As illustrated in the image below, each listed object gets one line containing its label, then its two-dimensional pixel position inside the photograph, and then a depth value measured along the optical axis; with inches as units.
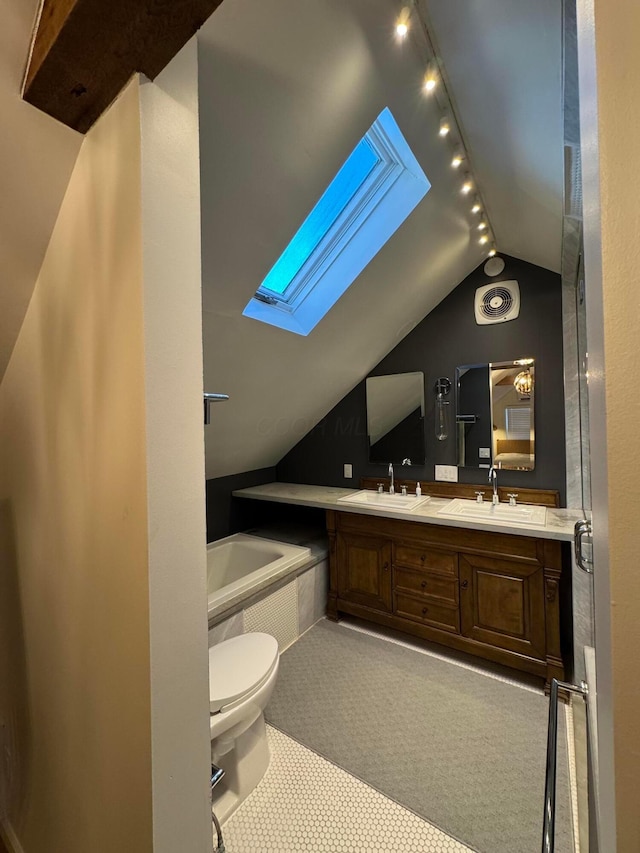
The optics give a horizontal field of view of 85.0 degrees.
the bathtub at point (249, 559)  86.6
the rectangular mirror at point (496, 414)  88.7
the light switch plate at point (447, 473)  98.7
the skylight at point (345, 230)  67.2
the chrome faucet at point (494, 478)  89.9
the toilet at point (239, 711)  46.8
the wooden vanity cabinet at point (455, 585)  70.6
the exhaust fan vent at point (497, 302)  89.3
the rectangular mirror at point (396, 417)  104.3
